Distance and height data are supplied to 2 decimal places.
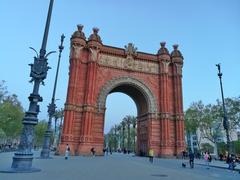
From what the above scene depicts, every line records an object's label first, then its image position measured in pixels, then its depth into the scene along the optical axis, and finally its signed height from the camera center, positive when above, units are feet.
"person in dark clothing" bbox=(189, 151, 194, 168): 61.81 -2.03
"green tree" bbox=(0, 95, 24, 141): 133.80 +17.99
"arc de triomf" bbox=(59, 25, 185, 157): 105.19 +30.80
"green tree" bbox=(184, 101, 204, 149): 171.53 +28.89
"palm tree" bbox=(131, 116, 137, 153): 243.38 +31.35
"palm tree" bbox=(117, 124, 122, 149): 301.73 +24.20
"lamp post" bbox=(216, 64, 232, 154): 74.28 +11.44
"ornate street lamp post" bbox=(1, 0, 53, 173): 34.47 +4.65
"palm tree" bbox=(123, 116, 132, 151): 254.31 +33.53
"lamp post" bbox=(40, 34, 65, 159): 75.15 +4.99
